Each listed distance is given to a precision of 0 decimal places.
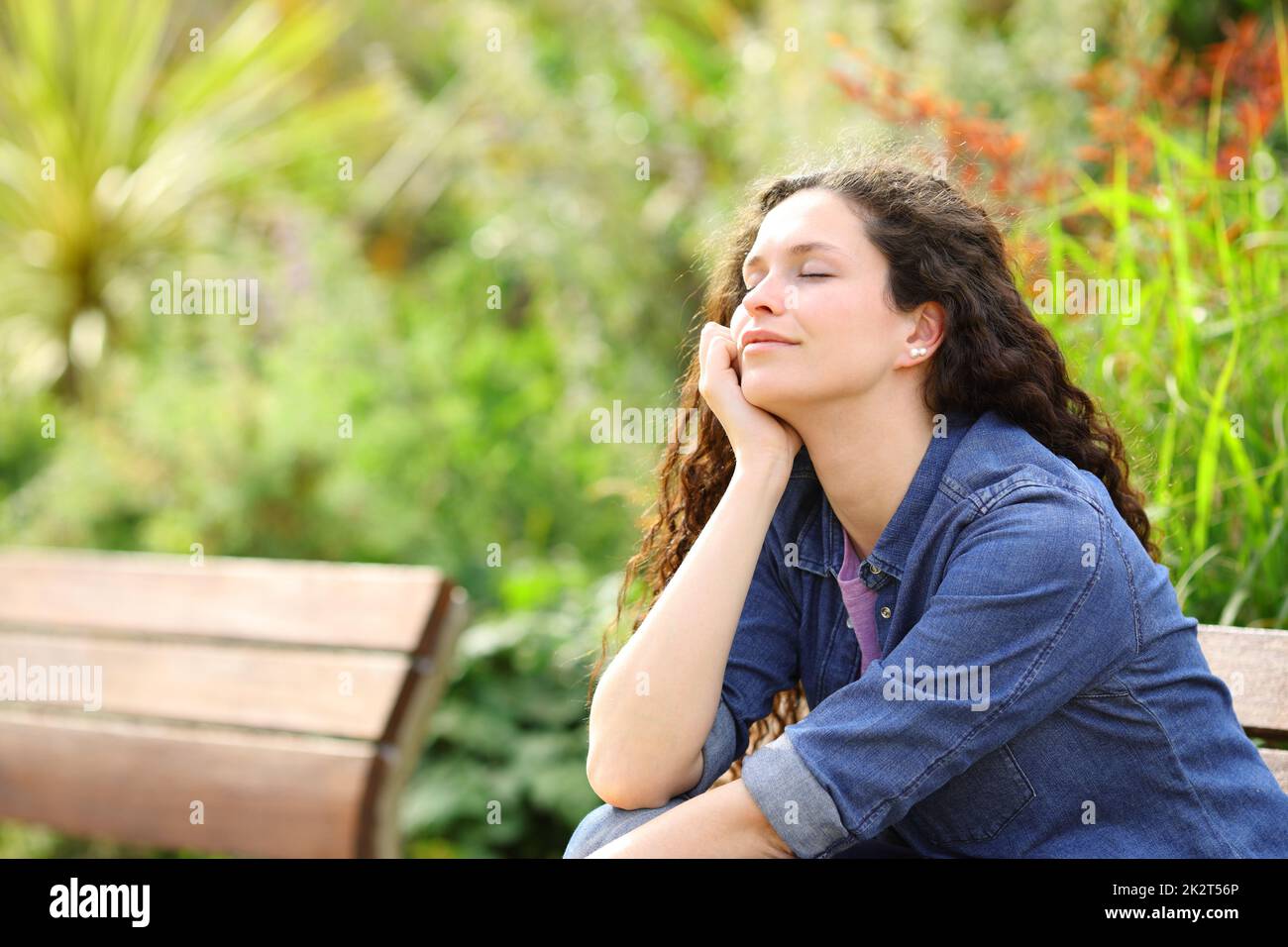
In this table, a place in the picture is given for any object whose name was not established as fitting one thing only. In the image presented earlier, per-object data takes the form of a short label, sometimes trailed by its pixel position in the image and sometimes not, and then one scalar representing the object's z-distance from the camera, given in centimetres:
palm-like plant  713
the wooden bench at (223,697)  256
